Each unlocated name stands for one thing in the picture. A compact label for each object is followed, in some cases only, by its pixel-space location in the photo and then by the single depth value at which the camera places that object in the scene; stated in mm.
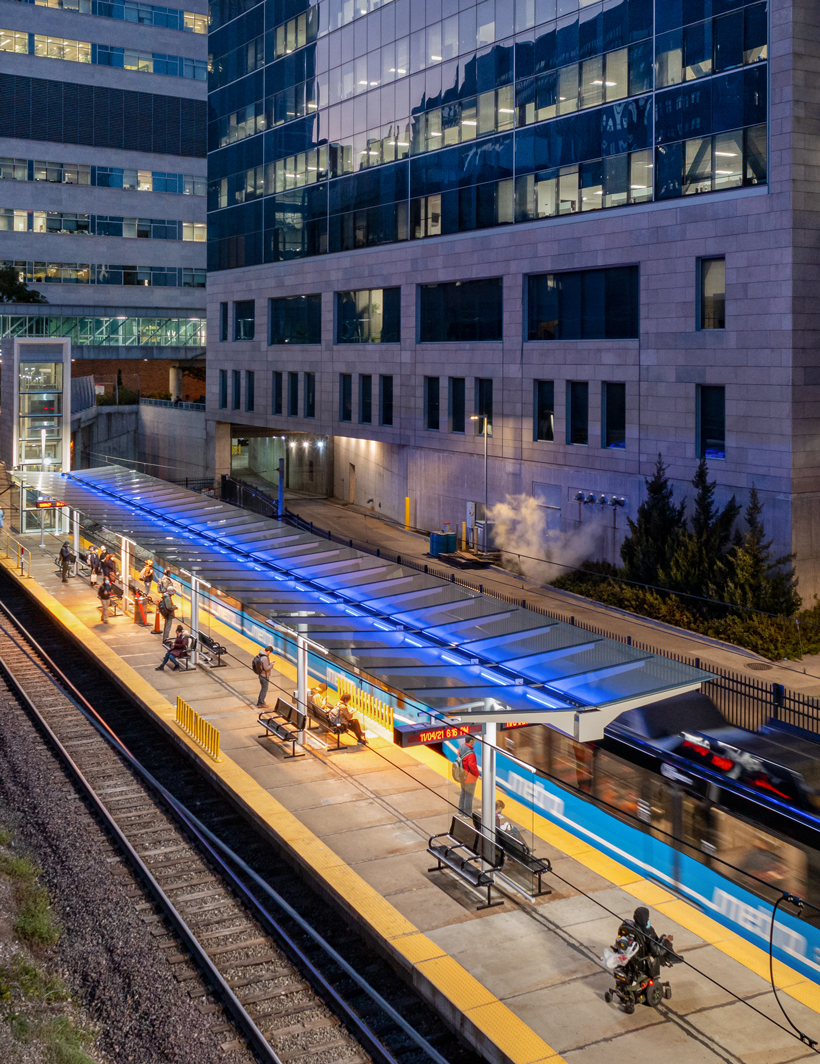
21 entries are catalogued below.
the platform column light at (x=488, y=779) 16297
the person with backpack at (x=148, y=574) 34719
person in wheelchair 12492
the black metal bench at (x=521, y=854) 15570
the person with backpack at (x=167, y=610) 30234
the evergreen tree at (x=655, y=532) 34812
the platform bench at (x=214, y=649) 28500
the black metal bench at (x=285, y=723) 21953
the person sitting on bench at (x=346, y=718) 22047
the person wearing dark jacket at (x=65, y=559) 41281
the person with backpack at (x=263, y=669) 24922
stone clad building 33344
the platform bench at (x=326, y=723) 21844
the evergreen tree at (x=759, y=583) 31392
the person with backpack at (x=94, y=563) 38406
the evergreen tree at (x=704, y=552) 32781
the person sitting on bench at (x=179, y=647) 28266
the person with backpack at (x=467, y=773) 17953
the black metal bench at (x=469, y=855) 15789
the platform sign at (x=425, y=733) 16297
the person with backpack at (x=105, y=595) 33781
